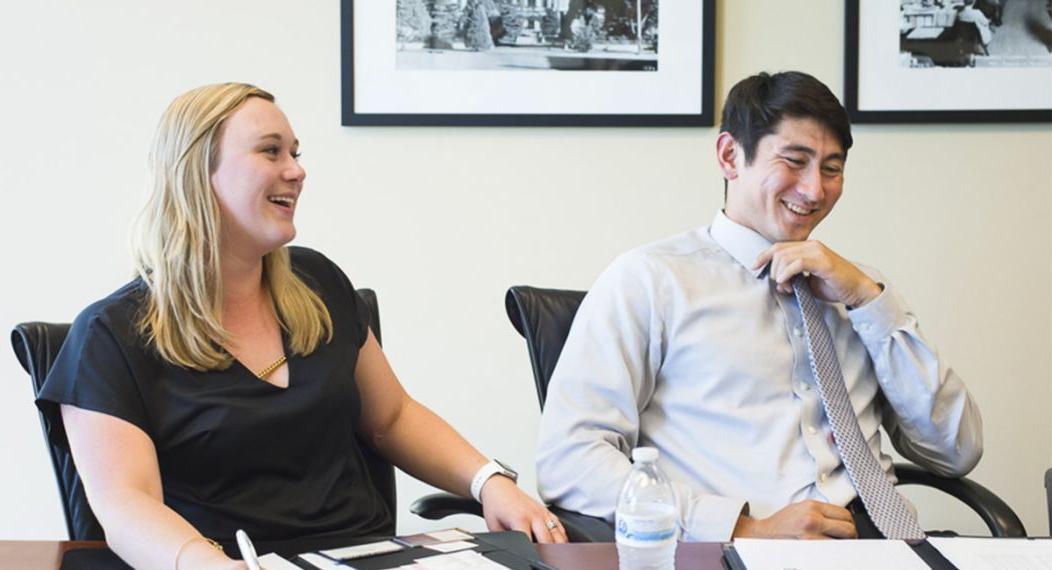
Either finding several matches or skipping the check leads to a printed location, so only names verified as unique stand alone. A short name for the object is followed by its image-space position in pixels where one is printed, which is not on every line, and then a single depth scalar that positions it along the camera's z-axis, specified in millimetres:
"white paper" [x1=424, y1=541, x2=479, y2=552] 2894
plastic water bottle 2843
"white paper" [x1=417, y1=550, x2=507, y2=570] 2832
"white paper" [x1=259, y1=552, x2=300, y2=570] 2834
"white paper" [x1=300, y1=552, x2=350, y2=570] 2831
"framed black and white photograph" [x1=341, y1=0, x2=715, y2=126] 4141
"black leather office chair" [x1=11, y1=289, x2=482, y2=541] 3165
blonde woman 3070
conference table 2890
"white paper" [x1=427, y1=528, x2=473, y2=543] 2938
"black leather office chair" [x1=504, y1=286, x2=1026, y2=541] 3525
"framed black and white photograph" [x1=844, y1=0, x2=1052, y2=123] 4154
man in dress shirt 3401
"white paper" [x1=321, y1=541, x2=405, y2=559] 2868
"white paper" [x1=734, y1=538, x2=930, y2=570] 2883
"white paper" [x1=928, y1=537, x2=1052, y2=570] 2903
